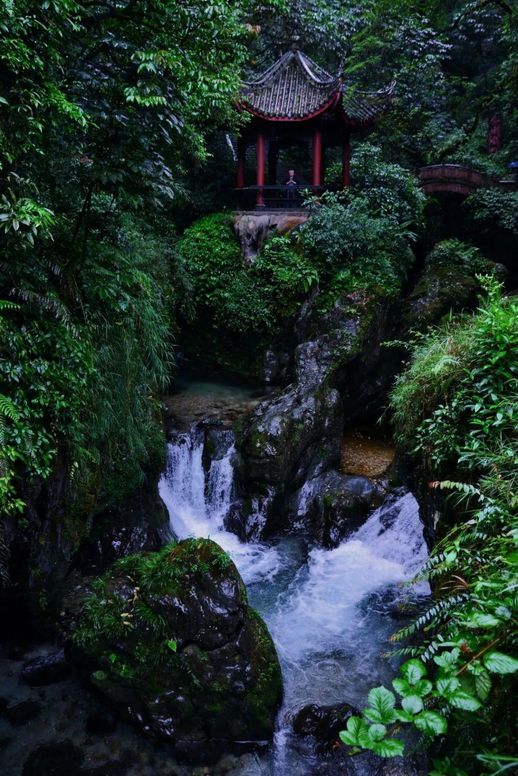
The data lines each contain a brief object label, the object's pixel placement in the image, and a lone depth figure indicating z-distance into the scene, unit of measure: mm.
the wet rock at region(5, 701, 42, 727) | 5859
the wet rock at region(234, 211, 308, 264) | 14430
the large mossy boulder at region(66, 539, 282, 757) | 5746
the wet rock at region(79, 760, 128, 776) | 5332
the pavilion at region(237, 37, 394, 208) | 14281
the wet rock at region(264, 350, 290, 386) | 13750
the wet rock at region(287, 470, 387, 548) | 9484
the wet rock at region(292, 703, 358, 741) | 5734
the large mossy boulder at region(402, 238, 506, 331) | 12438
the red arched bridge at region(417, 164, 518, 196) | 14688
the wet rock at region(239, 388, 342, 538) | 9734
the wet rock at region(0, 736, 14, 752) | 5575
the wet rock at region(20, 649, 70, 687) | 6336
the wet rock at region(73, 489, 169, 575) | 7906
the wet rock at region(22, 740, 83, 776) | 5325
